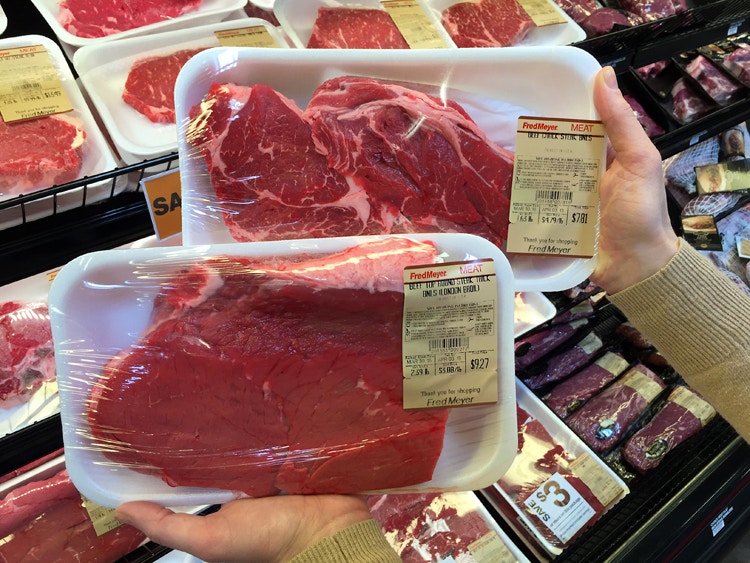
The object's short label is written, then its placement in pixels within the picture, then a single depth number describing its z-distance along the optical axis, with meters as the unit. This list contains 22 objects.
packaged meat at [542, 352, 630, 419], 0.68
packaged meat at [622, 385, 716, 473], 0.64
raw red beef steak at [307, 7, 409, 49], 0.62
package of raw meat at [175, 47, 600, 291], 0.44
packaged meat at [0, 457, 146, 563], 0.48
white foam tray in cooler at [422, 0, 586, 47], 0.70
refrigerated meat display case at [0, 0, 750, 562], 0.44
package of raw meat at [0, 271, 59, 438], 0.52
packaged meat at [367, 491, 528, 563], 0.57
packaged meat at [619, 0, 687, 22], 0.74
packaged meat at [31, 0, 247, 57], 0.60
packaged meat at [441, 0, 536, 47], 0.67
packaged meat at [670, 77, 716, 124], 0.76
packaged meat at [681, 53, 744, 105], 0.77
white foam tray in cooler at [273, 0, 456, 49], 0.63
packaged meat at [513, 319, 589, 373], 0.70
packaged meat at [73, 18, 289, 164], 0.56
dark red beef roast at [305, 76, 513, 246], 0.45
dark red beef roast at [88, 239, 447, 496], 0.38
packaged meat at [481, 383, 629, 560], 0.59
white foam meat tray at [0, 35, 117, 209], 0.54
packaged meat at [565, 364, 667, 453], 0.66
